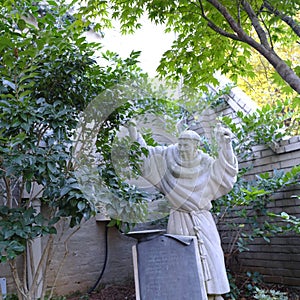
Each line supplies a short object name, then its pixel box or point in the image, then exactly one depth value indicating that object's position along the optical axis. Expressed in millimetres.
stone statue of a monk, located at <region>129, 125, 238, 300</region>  3658
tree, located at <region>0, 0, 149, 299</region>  3143
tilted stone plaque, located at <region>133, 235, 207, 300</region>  3279
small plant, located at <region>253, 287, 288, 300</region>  3820
